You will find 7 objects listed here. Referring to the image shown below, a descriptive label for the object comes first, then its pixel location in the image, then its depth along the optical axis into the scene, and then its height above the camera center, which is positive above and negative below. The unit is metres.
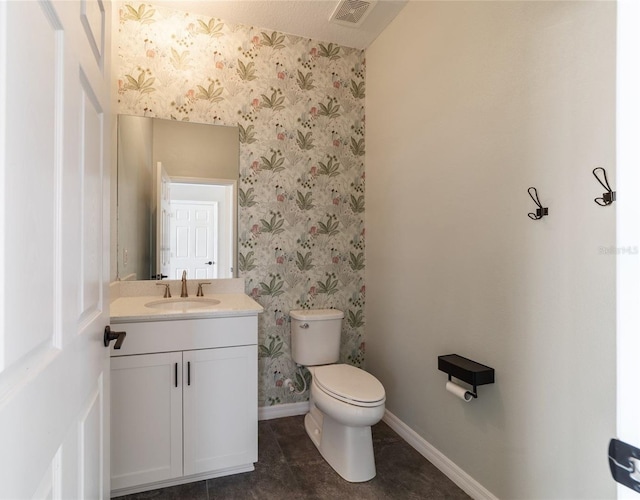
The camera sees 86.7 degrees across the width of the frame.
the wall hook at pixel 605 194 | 1.07 +0.17
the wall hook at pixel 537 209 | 1.30 +0.15
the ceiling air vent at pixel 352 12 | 2.07 +1.49
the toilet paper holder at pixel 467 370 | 1.48 -0.56
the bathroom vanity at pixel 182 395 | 1.61 -0.75
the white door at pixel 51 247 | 0.42 +0.00
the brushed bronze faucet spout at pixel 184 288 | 2.17 -0.28
